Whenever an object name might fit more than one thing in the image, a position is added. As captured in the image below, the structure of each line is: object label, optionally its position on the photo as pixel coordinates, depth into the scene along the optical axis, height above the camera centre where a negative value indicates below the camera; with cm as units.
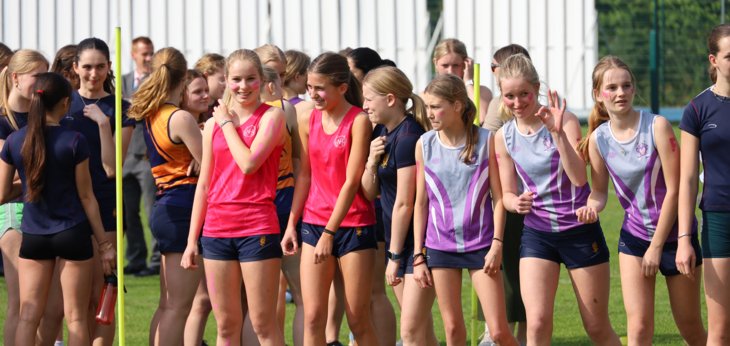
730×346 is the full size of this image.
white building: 4212 +232
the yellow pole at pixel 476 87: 1537 +48
